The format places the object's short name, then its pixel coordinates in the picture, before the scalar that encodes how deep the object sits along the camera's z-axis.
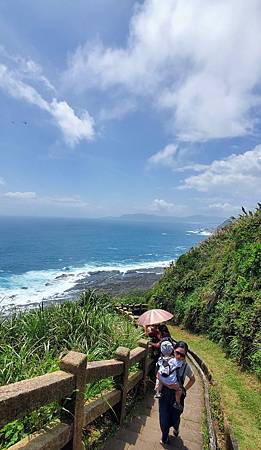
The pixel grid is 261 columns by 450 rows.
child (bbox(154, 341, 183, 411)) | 4.76
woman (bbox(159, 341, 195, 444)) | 4.79
